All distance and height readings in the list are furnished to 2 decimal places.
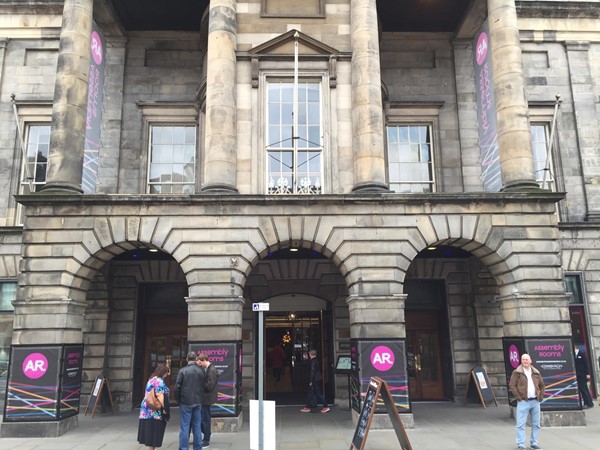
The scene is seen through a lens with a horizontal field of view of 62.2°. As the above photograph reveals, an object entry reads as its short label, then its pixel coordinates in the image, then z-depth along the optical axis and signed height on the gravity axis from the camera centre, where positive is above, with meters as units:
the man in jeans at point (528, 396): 10.13 -1.20
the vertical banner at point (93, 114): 14.55 +6.78
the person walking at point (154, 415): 8.87 -1.30
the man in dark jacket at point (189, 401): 9.62 -1.15
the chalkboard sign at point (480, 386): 15.88 -1.54
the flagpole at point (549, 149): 16.97 +6.43
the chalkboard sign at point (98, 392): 14.95 -1.51
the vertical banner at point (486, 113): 14.99 +6.86
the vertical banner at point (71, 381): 12.38 -0.97
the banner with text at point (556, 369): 12.52 -0.82
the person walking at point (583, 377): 14.50 -1.18
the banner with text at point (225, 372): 12.14 -0.76
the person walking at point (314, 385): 14.89 -1.34
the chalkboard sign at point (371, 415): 8.97 -1.41
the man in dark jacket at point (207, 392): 10.34 -1.07
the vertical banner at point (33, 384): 12.04 -0.99
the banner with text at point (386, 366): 12.32 -0.68
